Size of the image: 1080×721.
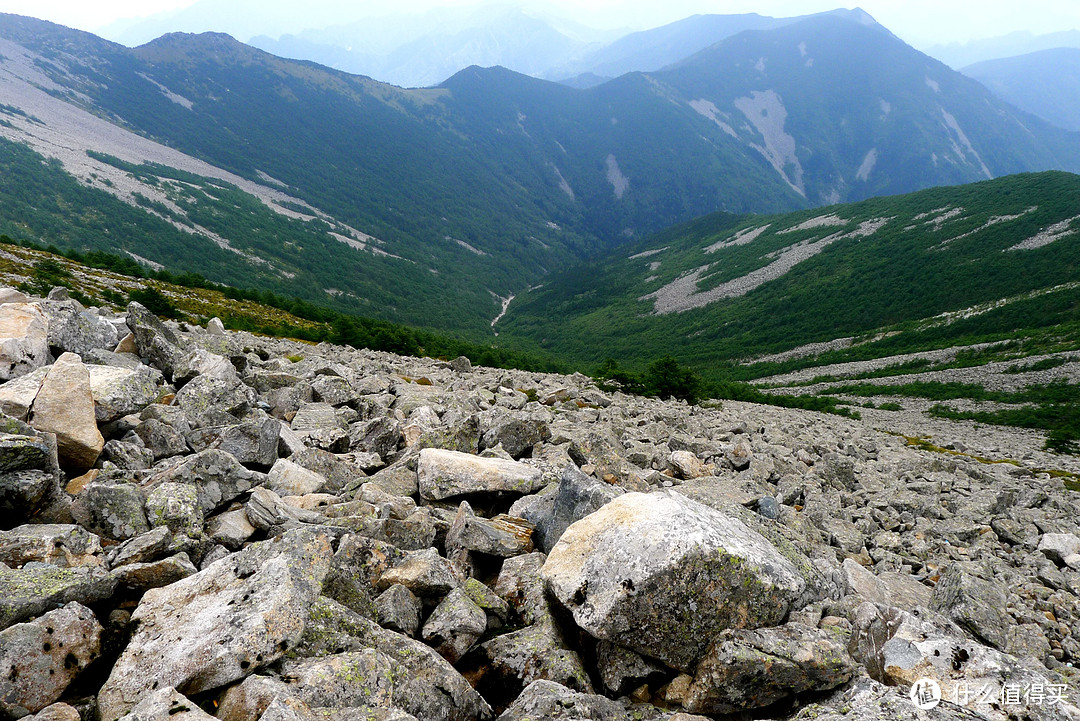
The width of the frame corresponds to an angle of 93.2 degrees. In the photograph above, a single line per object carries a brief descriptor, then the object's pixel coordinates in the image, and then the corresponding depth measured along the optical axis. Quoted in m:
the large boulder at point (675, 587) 5.73
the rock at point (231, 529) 7.28
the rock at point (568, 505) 8.14
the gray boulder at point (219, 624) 4.91
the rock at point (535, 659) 5.84
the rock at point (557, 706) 5.17
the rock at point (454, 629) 6.03
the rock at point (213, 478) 8.22
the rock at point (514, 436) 12.96
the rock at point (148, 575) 5.90
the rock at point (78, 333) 12.81
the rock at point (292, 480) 9.56
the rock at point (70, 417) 8.53
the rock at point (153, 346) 14.12
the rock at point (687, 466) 15.42
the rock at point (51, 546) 6.04
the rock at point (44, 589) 4.99
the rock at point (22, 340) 10.81
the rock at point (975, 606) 7.43
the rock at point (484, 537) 7.85
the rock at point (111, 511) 7.17
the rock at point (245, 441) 10.21
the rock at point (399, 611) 6.08
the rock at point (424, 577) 6.55
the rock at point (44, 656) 4.58
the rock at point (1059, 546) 11.51
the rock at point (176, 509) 7.24
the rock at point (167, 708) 4.35
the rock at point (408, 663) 5.29
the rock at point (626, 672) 5.83
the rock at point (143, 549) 6.28
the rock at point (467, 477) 9.71
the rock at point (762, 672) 5.29
